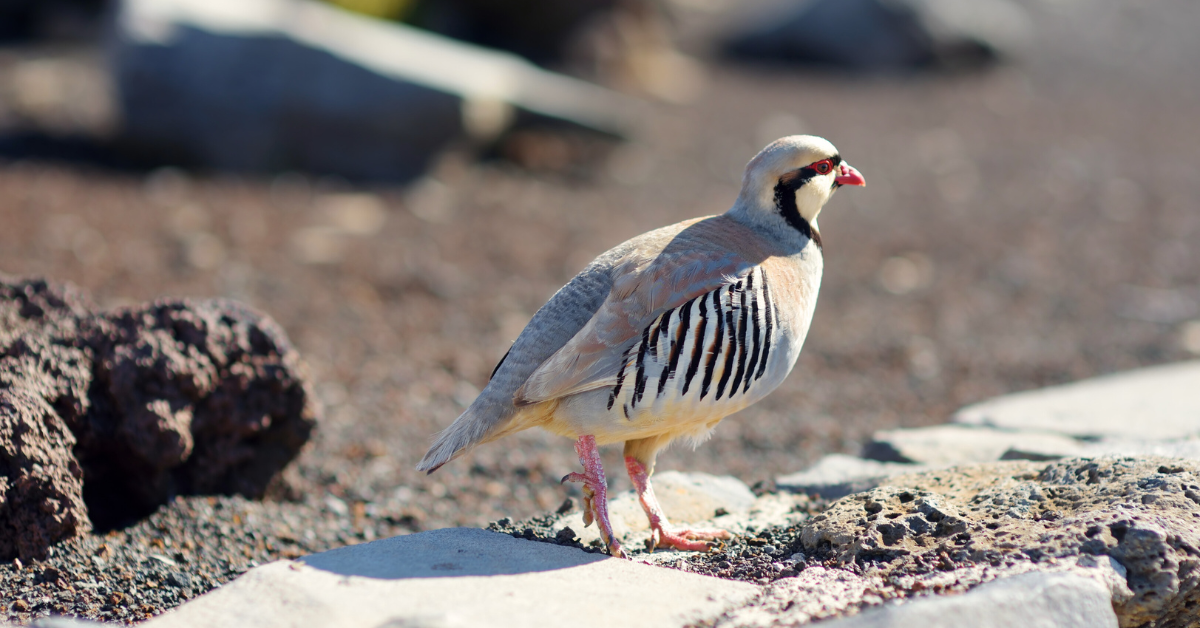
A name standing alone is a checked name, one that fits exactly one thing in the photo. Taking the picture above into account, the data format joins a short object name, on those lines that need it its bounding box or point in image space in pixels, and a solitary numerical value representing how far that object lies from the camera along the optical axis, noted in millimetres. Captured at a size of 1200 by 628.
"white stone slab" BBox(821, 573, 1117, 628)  5008
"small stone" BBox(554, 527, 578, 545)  6937
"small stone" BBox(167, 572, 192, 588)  7012
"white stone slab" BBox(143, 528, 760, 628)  5371
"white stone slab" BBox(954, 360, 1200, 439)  9125
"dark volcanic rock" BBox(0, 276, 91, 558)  6691
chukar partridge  6687
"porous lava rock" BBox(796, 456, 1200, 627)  5785
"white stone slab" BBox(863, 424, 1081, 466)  8594
